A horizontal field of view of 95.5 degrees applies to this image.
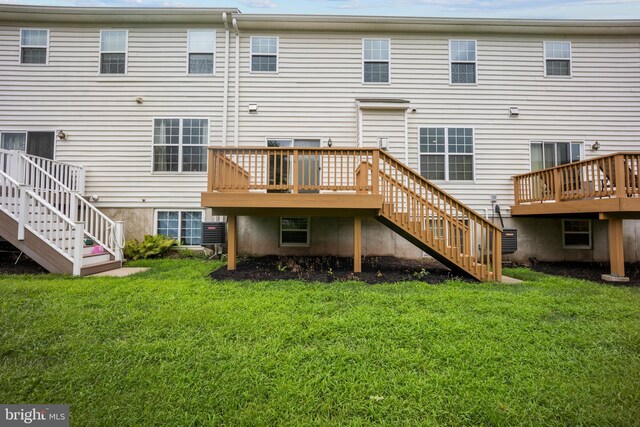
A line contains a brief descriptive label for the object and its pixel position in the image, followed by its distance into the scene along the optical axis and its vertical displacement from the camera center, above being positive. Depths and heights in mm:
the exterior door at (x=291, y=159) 5531 +1536
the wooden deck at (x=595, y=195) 5559 +671
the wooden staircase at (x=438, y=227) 5367 -20
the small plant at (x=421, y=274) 5453 -923
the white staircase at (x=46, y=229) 5383 -97
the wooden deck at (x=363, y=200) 5395 +477
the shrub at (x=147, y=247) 7375 -576
